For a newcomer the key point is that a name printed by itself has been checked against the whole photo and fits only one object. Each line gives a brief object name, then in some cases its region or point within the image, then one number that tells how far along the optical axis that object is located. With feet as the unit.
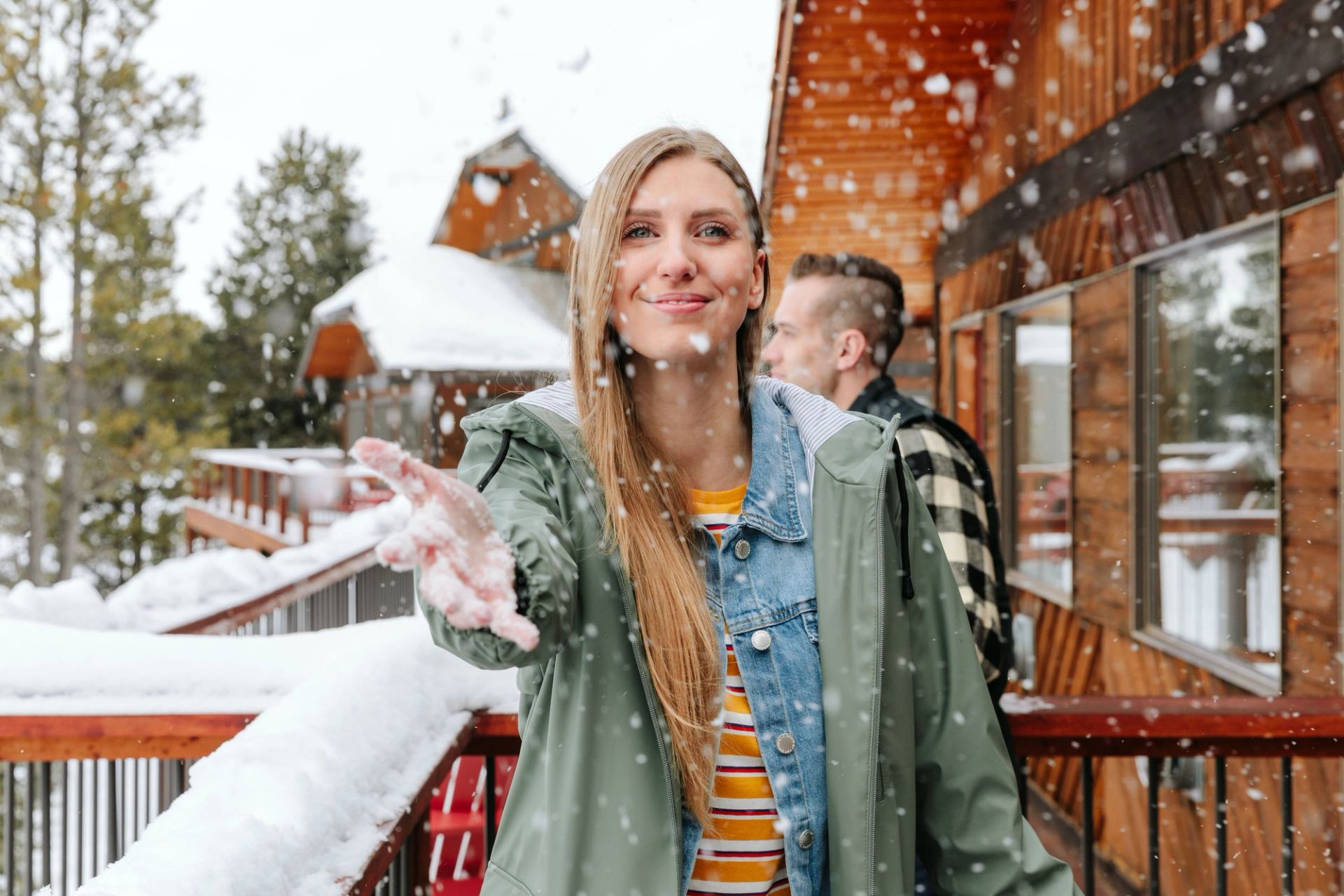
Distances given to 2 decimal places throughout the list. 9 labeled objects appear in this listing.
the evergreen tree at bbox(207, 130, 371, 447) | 96.99
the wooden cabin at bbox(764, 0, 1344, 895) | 10.14
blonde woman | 4.08
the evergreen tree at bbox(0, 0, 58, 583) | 61.31
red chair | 9.86
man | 7.28
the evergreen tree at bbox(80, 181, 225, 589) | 65.82
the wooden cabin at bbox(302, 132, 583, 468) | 54.95
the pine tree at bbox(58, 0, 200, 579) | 63.52
